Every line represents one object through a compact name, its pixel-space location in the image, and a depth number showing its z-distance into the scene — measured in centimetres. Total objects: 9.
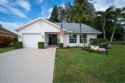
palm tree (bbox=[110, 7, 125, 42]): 1115
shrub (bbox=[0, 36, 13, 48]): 1152
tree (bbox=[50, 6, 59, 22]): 2580
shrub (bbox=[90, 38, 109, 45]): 1056
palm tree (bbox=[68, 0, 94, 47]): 920
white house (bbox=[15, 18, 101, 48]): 1062
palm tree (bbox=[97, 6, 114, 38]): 1131
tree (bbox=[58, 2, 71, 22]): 2622
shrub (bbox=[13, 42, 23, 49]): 1018
